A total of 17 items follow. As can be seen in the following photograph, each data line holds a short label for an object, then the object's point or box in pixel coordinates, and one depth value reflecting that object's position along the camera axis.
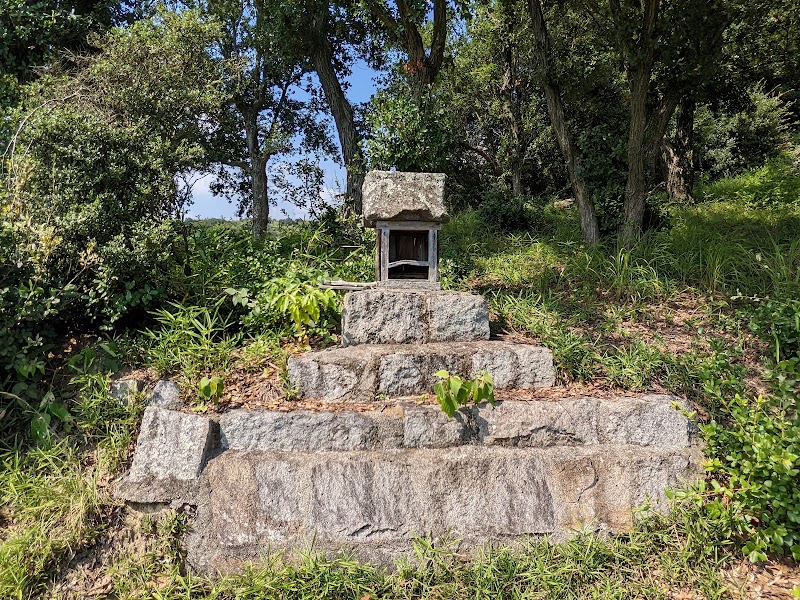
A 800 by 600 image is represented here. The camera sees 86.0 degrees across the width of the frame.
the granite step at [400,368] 3.26
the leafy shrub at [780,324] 3.14
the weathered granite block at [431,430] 2.99
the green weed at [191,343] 3.33
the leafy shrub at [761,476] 2.40
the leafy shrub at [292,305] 3.59
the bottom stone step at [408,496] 2.65
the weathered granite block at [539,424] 3.01
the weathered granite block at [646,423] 3.01
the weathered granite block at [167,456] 2.74
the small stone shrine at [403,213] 3.74
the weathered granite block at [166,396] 3.10
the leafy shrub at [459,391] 2.89
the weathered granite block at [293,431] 2.96
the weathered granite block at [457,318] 3.73
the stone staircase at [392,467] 2.68
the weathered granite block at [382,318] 3.64
